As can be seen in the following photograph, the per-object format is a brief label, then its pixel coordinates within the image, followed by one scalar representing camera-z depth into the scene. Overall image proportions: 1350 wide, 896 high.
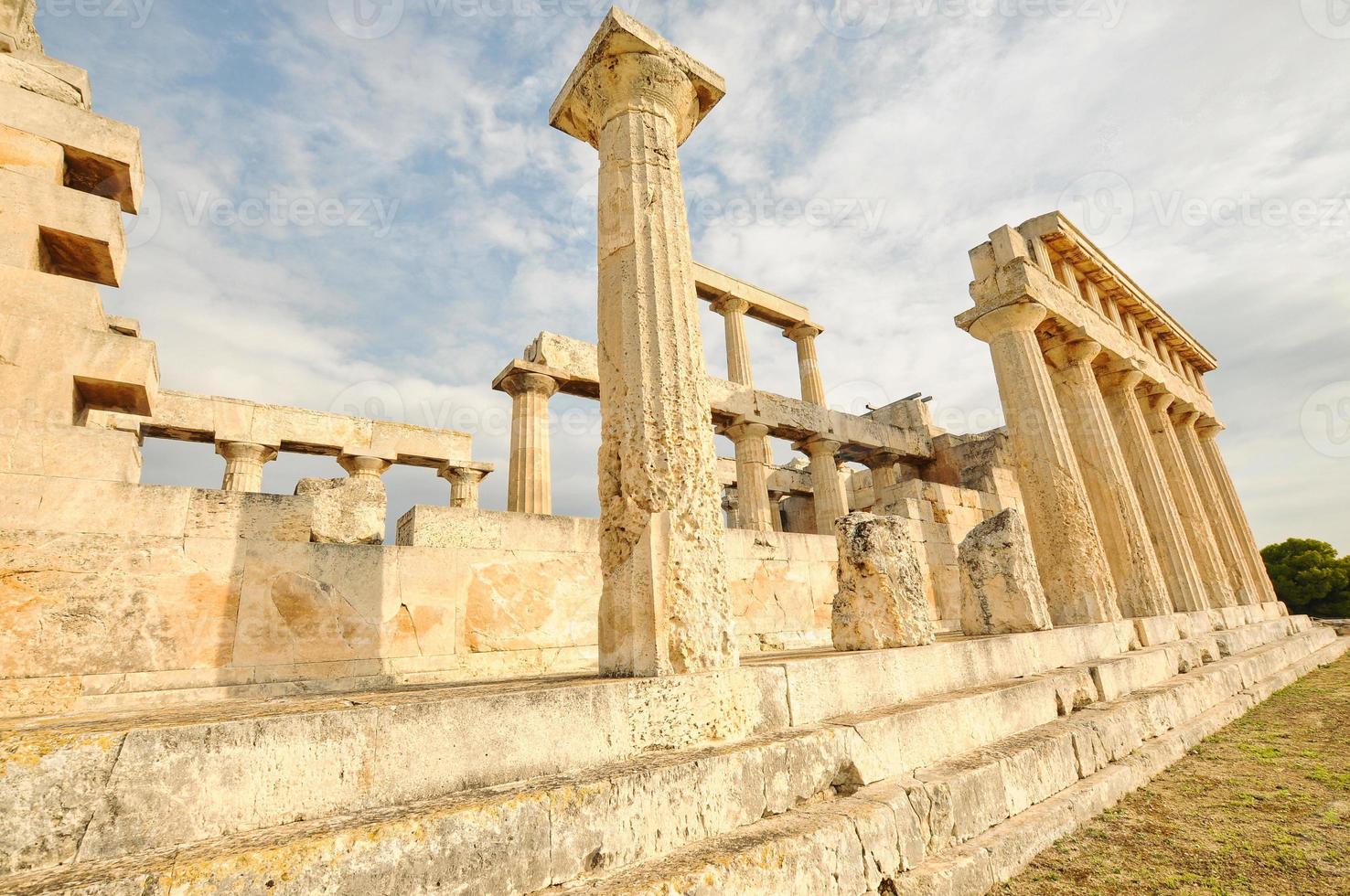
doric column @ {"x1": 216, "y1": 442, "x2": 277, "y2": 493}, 10.96
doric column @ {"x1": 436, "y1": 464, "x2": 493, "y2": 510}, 13.72
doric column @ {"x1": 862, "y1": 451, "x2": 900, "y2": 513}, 16.05
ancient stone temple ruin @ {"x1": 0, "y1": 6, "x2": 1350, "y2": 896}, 1.87
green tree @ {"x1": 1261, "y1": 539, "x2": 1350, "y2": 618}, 23.91
